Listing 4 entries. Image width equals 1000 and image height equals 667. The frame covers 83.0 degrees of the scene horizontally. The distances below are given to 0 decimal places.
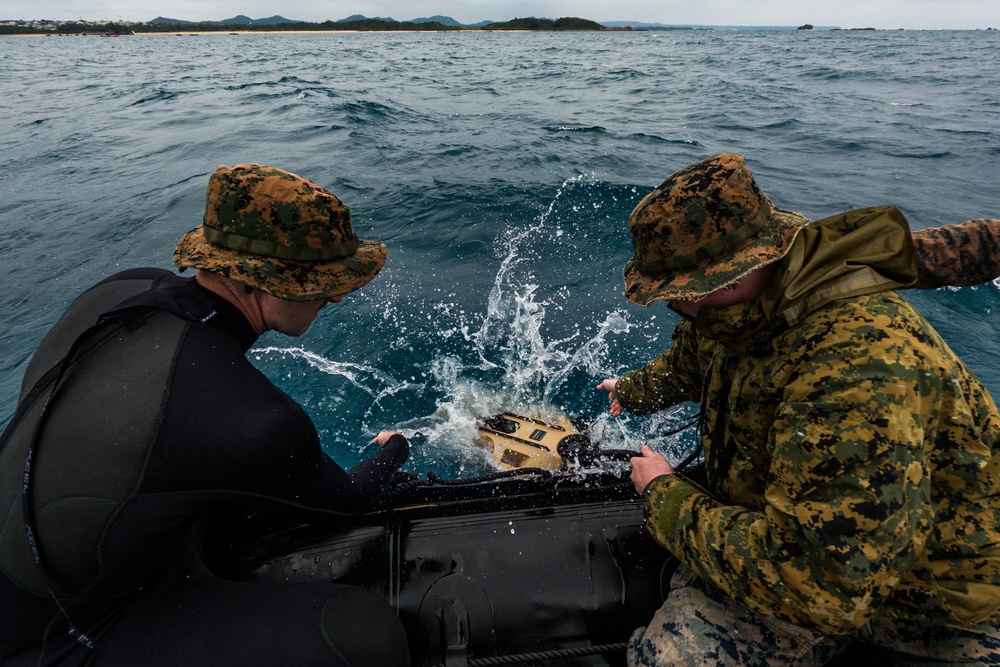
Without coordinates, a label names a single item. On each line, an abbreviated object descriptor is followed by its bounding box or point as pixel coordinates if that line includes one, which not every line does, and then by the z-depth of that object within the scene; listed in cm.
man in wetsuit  71
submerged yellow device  153
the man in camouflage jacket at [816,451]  64
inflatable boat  94
